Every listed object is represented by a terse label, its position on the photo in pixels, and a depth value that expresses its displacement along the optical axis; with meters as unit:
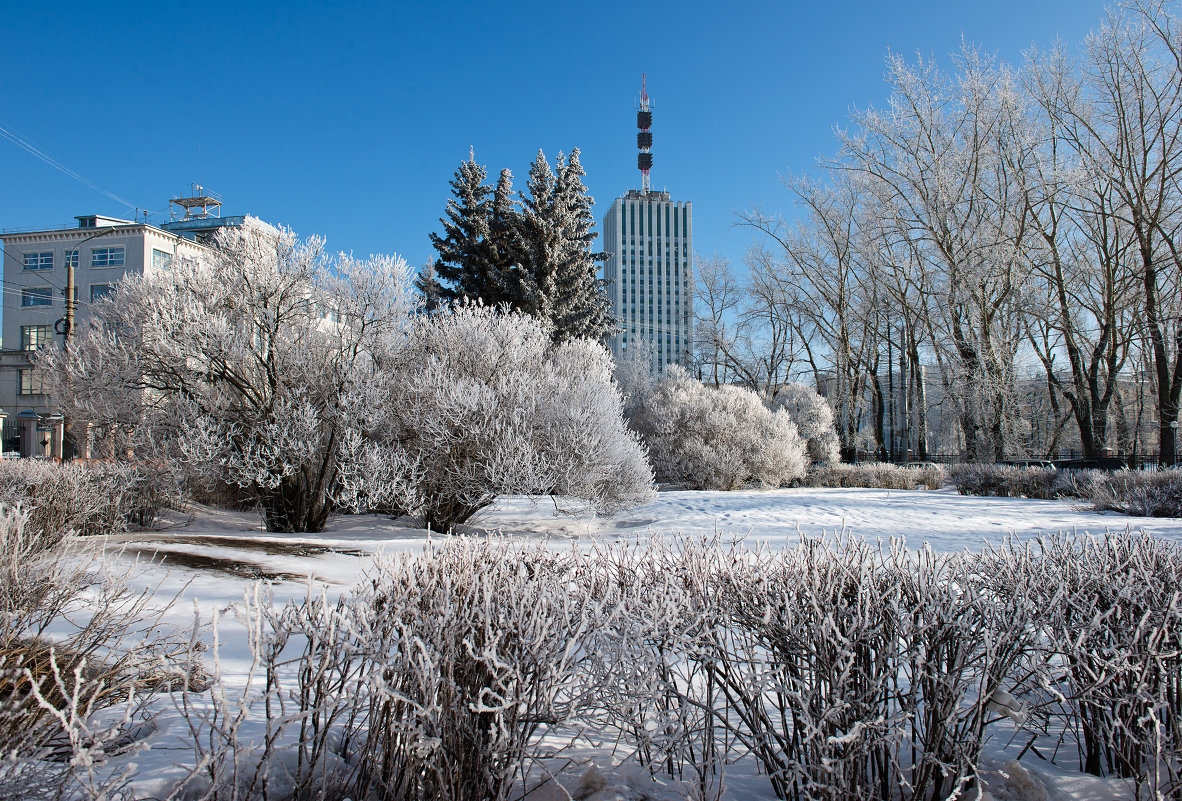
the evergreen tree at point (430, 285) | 24.27
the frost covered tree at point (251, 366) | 10.23
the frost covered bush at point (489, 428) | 10.24
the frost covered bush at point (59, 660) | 1.84
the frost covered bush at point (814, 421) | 27.21
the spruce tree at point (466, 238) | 22.80
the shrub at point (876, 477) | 19.19
